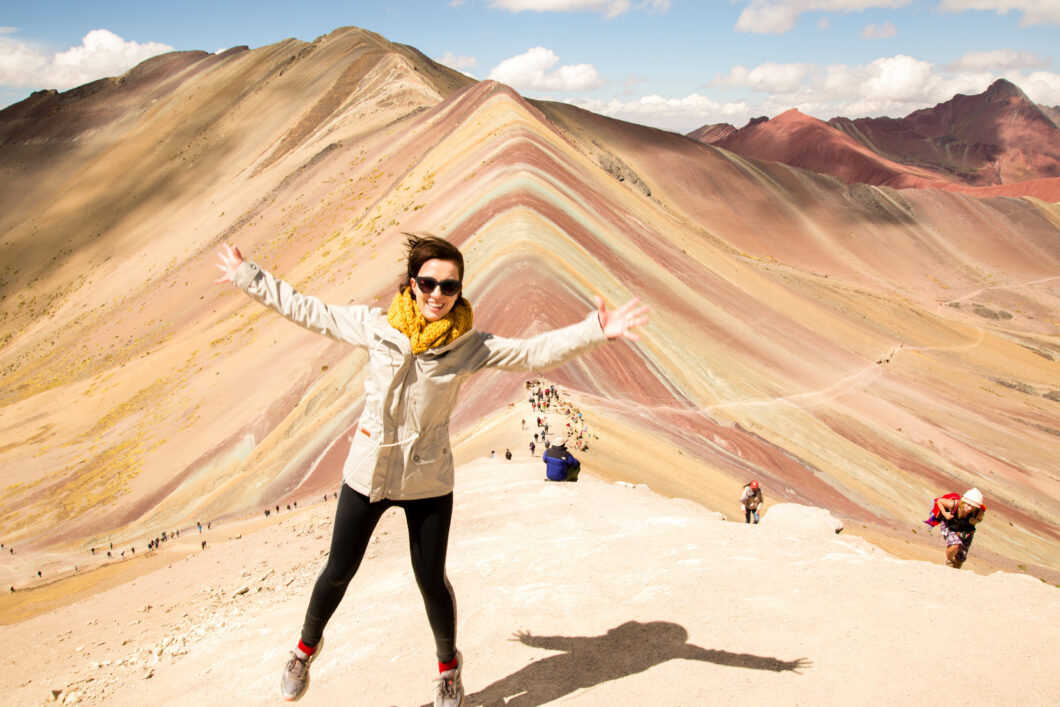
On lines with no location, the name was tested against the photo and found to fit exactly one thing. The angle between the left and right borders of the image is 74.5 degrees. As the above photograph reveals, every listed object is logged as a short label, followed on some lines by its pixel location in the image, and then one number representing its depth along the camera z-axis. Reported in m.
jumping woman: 3.30
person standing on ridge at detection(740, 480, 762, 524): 9.81
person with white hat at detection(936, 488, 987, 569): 7.54
